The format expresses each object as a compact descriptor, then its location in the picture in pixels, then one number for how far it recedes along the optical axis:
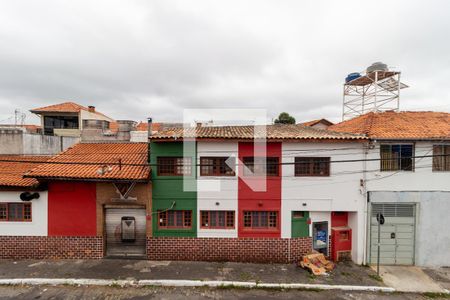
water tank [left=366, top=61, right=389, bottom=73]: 16.34
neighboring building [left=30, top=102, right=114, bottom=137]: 29.98
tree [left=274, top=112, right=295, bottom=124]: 36.02
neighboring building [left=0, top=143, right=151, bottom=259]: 11.30
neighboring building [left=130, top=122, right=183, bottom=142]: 15.98
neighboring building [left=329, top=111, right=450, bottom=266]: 11.31
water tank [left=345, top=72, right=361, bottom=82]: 18.23
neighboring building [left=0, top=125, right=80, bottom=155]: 14.50
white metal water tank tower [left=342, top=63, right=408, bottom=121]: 15.92
